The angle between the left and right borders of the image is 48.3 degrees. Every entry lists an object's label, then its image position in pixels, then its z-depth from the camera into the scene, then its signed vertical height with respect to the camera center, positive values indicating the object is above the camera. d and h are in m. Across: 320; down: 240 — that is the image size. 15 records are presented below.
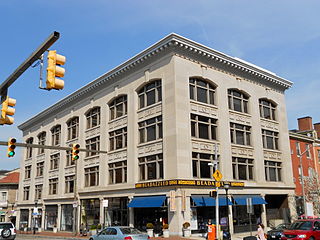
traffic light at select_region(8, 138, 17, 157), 17.61 +3.12
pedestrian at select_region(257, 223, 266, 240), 20.28 -1.49
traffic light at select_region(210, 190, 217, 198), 24.80 +0.94
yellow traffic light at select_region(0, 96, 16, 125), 11.13 +3.02
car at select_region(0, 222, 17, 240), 27.27 -1.55
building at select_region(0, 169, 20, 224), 69.25 +2.60
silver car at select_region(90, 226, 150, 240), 20.72 -1.46
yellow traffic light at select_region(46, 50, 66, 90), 8.63 +3.31
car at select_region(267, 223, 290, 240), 27.20 -2.09
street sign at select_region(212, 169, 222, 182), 25.31 +2.15
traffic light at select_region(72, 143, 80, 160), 21.75 +3.46
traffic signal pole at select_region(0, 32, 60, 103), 8.44 +3.84
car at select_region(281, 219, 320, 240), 22.31 -1.55
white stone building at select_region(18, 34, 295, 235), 32.91 +6.89
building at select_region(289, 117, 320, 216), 47.53 +5.68
